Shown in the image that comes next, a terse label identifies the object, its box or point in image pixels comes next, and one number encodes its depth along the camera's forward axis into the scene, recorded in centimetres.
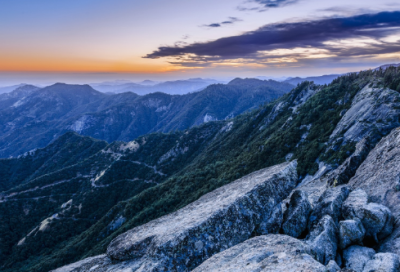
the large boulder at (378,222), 1169
